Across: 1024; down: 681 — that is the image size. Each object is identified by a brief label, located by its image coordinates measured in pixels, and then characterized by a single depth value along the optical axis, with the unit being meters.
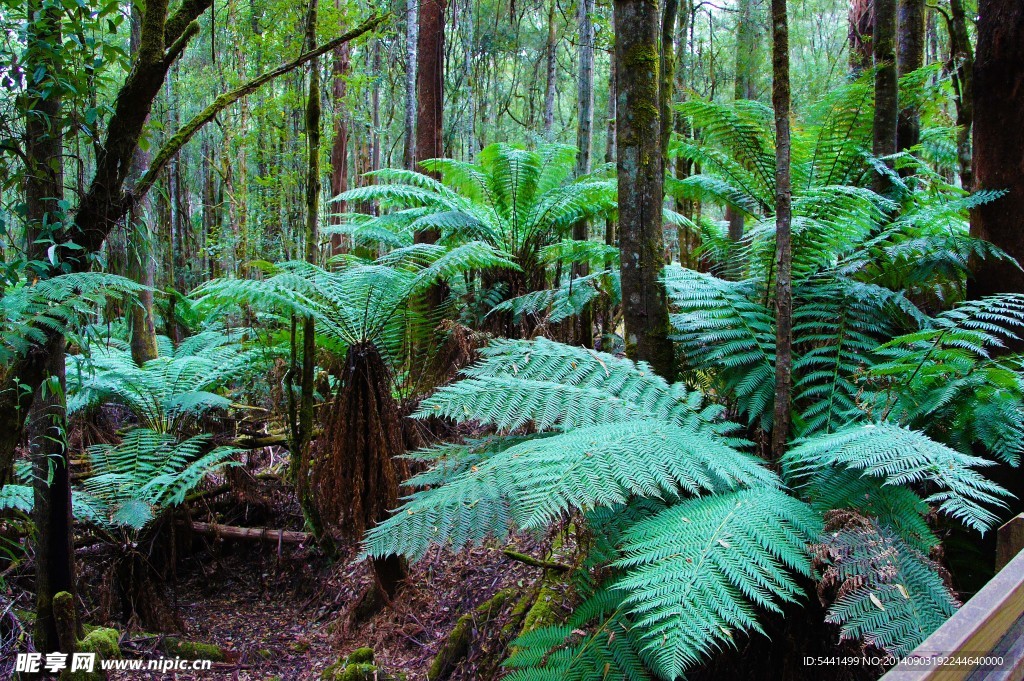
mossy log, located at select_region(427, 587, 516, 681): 3.17
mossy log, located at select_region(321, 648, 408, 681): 2.91
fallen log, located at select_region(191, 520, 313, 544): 4.52
